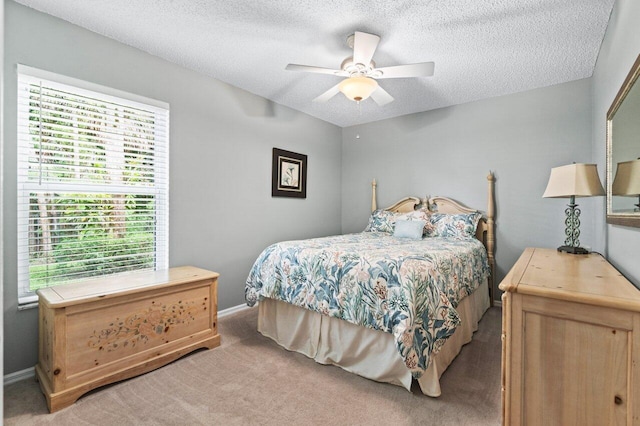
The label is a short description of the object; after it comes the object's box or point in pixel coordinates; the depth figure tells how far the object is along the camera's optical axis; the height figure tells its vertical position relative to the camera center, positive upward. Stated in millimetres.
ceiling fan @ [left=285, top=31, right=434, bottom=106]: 2242 +1091
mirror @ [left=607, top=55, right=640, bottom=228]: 1422 +312
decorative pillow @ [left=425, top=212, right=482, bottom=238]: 3445 -161
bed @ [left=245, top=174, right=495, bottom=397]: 1883 -651
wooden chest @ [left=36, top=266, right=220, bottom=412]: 1786 -795
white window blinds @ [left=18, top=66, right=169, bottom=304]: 2090 +218
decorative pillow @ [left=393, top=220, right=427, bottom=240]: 3429 -200
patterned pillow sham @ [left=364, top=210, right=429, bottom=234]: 3765 -90
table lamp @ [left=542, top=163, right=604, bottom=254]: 2021 +198
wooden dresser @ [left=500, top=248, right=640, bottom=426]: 1054 -522
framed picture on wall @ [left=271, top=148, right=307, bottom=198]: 3857 +482
